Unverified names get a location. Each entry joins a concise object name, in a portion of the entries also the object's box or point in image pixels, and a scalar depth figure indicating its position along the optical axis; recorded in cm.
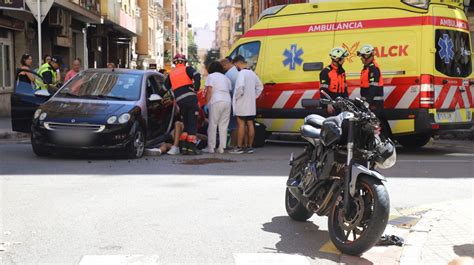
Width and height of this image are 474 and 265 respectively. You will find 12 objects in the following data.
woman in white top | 1077
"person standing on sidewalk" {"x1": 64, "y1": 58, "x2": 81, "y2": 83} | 1552
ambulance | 1013
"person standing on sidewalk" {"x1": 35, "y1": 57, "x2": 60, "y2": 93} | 1205
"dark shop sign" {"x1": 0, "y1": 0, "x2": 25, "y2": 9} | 1650
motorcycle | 462
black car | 934
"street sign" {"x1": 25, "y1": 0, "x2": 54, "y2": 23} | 1410
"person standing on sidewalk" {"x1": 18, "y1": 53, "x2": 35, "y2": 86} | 1100
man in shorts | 1083
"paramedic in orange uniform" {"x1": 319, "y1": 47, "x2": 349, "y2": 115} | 1001
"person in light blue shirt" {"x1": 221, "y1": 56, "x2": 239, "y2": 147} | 1137
